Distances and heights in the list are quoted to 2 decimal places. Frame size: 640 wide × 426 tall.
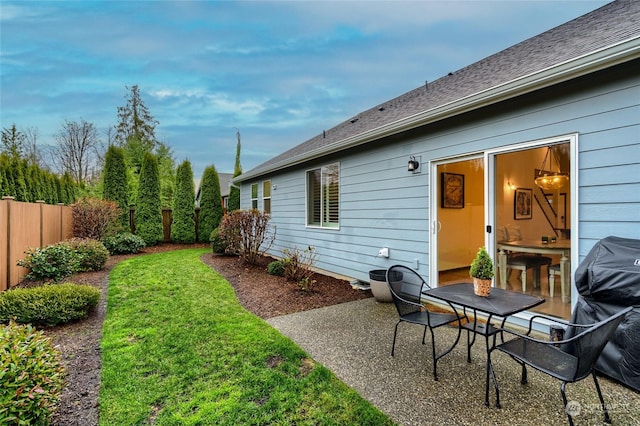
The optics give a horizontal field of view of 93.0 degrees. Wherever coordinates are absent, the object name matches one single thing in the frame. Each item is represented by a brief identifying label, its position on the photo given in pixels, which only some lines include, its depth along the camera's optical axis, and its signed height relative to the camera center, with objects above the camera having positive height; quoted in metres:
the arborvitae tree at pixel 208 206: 12.57 +0.23
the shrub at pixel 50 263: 5.60 -0.97
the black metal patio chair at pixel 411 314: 2.77 -1.02
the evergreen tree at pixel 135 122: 20.75 +6.20
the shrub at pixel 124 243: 9.71 -1.05
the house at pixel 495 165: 2.86 +0.68
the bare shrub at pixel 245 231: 8.05 -0.54
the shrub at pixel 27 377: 1.69 -1.02
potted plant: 2.67 -0.55
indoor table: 3.70 -0.54
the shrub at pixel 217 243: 9.30 -0.99
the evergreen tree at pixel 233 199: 13.89 +0.57
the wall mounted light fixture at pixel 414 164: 4.75 +0.74
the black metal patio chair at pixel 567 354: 1.75 -1.02
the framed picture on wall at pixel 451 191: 6.68 +0.46
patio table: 2.34 -0.76
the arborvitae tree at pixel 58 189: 11.03 +0.84
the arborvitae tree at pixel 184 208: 12.30 +0.14
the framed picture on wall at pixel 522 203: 4.95 +0.13
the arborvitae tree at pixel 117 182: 11.10 +1.10
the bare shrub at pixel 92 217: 8.62 -0.16
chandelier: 3.77 +0.48
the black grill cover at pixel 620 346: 2.28 -1.06
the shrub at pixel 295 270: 6.21 -1.22
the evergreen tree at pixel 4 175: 7.95 +0.97
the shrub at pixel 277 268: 6.84 -1.30
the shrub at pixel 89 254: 6.67 -0.95
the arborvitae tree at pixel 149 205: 11.56 +0.25
